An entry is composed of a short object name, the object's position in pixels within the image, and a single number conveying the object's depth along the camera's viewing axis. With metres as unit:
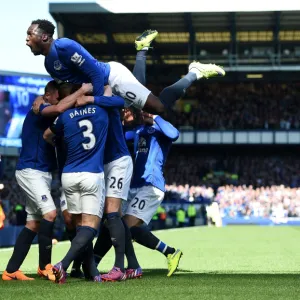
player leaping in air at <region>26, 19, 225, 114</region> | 6.73
